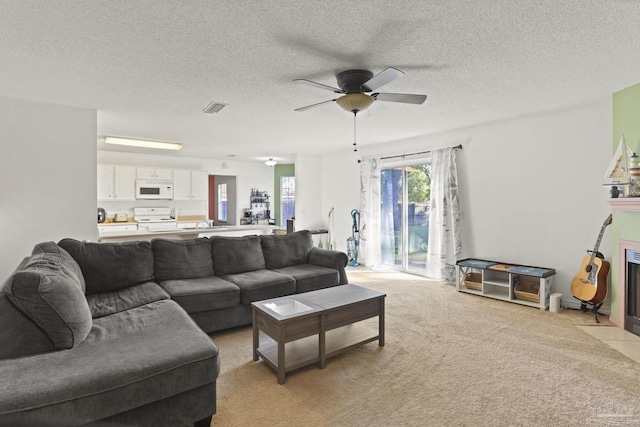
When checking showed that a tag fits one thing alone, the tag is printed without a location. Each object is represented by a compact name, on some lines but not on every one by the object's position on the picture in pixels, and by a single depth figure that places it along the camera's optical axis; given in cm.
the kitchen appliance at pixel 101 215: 676
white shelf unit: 392
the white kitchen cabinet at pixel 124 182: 694
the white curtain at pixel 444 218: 498
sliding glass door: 584
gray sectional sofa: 146
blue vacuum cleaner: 680
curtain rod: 498
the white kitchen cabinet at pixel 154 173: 721
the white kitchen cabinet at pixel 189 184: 773
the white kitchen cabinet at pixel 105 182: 676
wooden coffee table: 240
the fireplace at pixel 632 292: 317
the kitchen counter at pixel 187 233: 444
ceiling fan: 274
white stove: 739
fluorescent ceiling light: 550
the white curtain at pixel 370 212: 643
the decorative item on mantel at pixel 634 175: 311
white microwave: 721
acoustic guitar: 352
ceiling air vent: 374
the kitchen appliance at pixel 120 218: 718
